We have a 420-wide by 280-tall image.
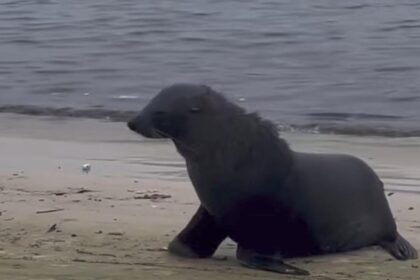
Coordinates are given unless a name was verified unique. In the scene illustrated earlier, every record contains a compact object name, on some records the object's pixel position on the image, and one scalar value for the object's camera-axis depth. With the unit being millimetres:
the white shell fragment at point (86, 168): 18652
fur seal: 11891
